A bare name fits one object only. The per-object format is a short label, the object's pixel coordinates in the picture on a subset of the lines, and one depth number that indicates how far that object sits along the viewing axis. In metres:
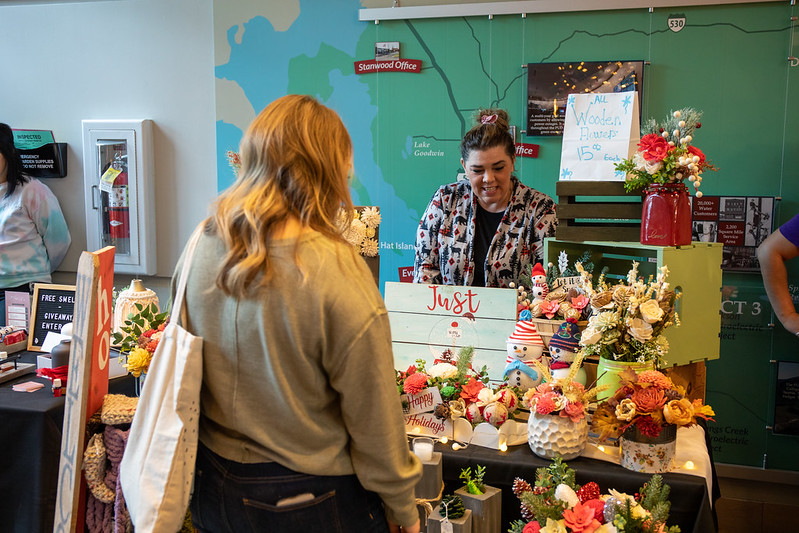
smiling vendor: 2.67
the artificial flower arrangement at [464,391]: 1.79
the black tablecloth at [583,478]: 1.57
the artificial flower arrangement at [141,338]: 1.90
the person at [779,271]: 2.97
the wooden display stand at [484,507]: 1.60
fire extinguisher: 4.51
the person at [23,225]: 4.00
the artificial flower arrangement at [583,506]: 1.43
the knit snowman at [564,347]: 1.87
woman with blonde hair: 1.10
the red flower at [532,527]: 1.49
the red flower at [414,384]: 1.83
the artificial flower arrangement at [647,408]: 1.58
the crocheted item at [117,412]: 1.85
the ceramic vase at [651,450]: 1.60
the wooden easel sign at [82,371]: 1.81
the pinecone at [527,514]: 1.54
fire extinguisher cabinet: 4.44
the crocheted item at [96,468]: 1.86
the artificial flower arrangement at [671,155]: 1.91
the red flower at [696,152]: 1.93
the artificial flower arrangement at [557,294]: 1.92
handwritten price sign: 2.14
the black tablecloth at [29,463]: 2.07
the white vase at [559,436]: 1.64
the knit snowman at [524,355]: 1.87
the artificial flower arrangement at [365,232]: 2.23
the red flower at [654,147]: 1.93
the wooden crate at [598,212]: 2.15
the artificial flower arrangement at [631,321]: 1.71
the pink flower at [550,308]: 1.97
